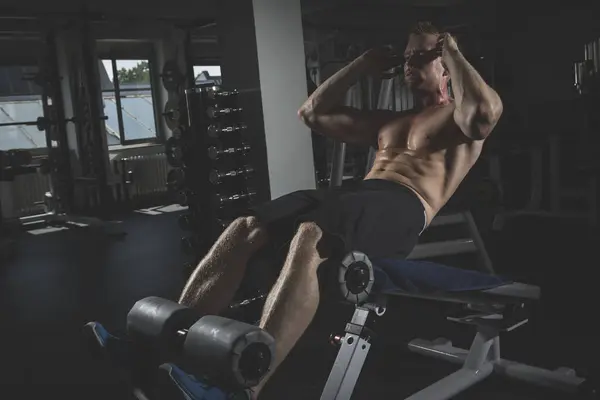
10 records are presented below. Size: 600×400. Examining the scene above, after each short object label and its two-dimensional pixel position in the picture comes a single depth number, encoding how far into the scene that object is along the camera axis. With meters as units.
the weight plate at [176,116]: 2.85
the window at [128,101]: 6.98
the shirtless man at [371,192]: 1.45
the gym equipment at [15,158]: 4.71
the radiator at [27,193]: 6.06
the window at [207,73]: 7.44
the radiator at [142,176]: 6.67
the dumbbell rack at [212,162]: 2.72
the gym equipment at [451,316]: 1.48
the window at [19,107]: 6.29
